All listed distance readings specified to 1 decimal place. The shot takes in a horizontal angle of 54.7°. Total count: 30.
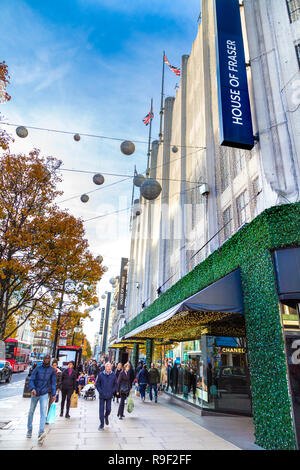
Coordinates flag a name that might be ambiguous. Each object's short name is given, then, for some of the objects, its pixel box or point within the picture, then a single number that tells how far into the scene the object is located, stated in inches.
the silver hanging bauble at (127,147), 408.2
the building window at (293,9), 349.7
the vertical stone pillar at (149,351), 823.8
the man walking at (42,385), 262.2
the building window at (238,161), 405.1
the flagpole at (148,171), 1147.0
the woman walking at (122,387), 370.1
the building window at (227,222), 423.7
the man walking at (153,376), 554.8
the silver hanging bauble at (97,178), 458.3
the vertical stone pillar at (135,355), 1067.9
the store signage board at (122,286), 1630.2
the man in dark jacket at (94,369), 878.8
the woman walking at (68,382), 387.9
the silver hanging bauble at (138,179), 513.8
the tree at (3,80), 306.7
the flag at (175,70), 850.8
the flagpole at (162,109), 1042.1
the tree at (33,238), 493.7
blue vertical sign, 320.5
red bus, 1238.9
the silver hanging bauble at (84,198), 506.6
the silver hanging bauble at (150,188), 380.8
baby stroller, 561.2
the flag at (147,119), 944.6
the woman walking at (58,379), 457.5
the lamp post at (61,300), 577.1
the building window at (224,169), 453.9
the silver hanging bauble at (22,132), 402.6
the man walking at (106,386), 311.4
